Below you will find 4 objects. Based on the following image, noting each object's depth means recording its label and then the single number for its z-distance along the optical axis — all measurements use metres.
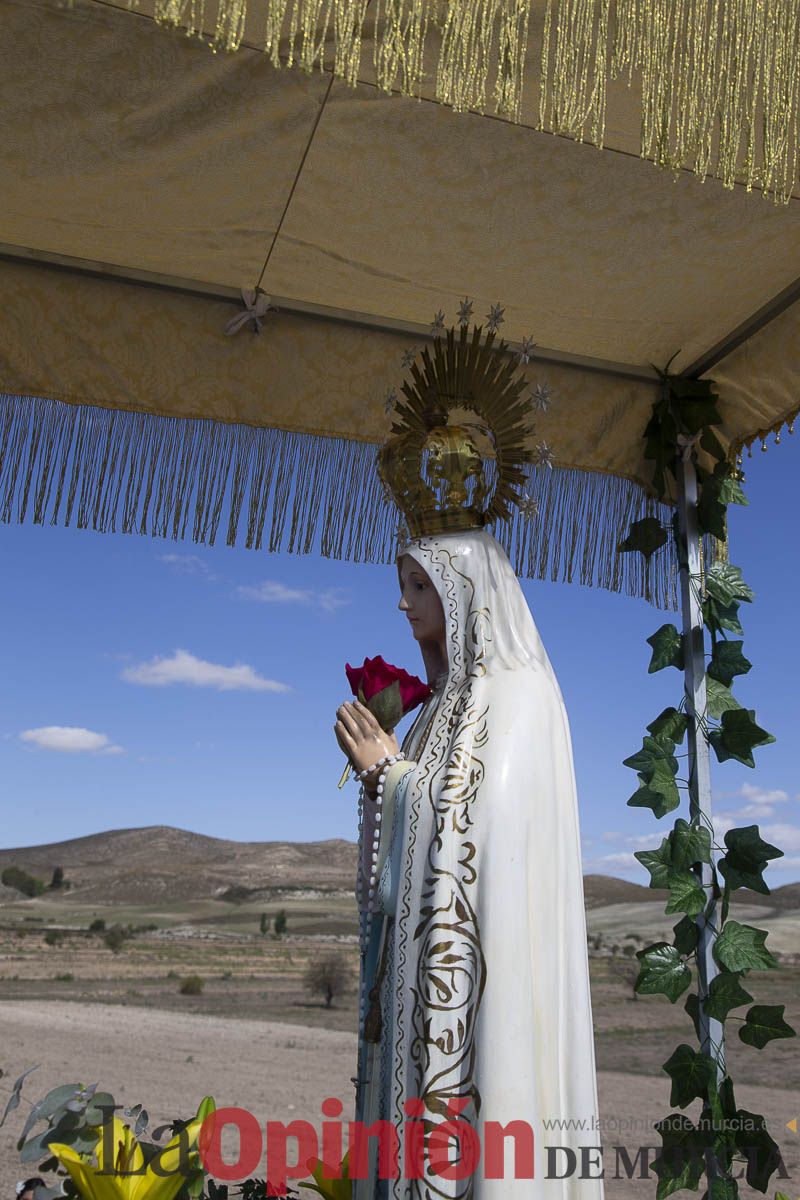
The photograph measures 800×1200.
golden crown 2.28
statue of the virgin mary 1.76
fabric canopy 2.26
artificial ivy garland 2.81
